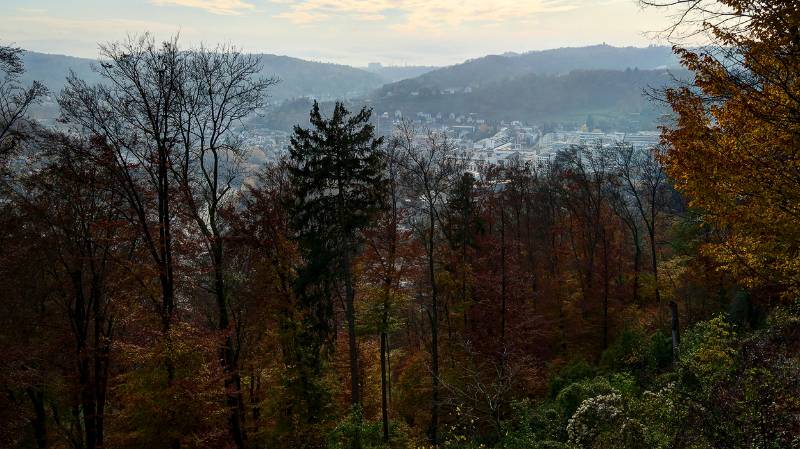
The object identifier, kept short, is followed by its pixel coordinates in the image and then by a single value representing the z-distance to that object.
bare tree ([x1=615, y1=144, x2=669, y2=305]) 24.52
